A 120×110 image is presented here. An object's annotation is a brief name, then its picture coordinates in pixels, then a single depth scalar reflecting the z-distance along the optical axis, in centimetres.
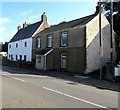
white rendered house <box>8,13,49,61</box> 2170
